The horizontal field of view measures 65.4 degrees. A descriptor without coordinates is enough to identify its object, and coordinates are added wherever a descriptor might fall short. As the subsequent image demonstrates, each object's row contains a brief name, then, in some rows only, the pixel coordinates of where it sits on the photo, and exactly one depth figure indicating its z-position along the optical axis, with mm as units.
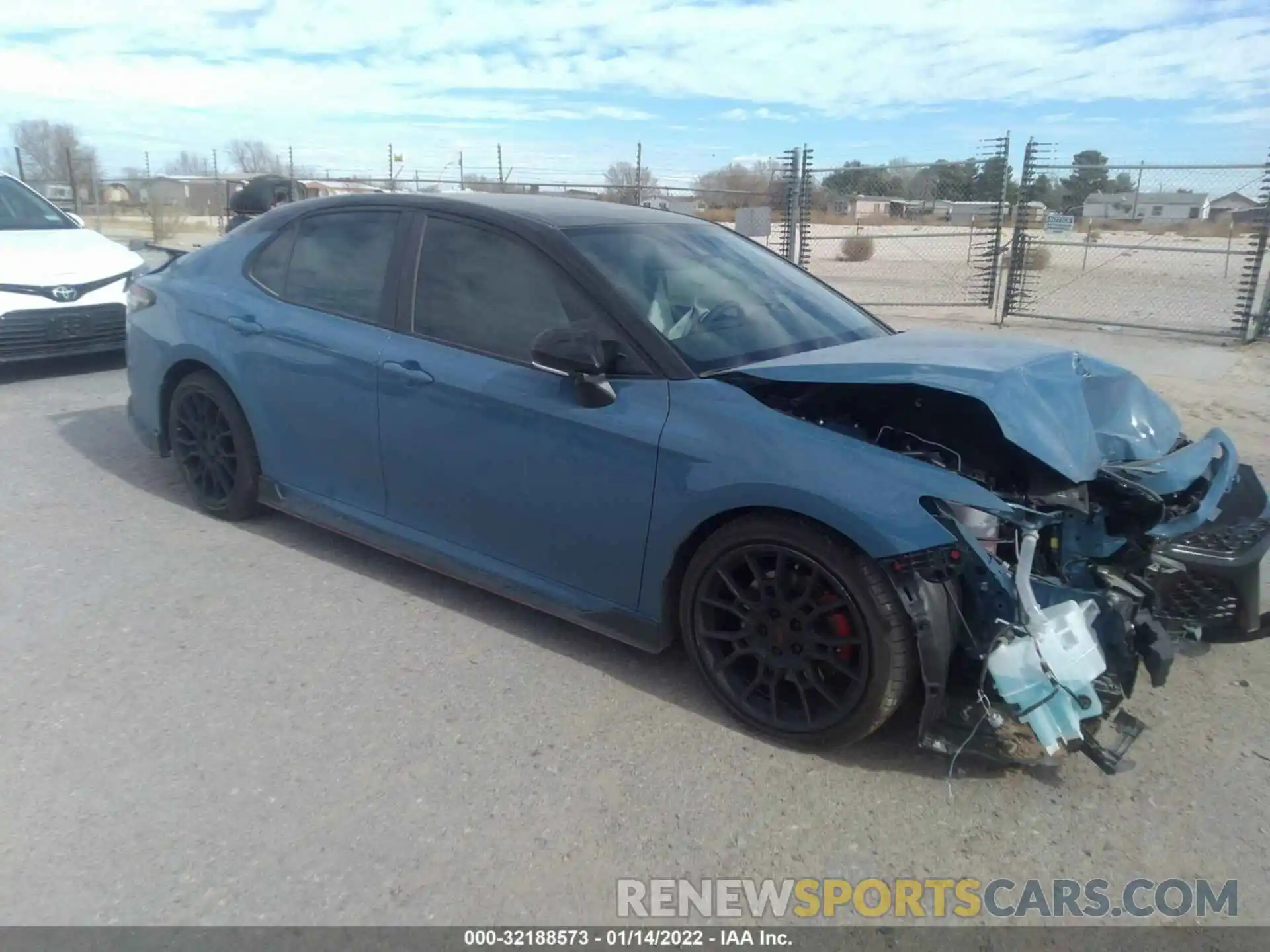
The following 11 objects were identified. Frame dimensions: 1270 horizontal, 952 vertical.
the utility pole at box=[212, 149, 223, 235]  22147
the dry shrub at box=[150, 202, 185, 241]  23938
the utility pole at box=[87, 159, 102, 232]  25375
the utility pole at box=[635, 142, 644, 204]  17617
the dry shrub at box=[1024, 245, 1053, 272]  13977
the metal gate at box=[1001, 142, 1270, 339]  11891
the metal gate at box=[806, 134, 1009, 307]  13648
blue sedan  2836
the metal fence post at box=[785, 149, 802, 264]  13891
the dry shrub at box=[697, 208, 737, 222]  20391
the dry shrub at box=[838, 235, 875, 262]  25828
